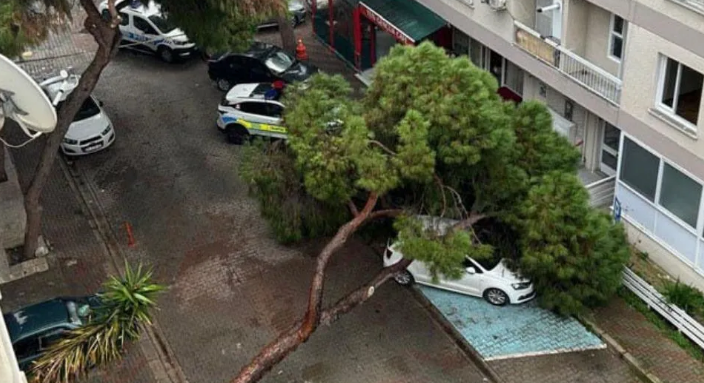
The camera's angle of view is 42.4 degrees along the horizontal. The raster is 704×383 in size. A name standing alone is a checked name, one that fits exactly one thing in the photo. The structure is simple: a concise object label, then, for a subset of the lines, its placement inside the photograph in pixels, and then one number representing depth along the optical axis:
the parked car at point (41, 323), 17.89
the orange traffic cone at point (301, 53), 31.47
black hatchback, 28.97
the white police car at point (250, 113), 26.20
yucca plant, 14.93
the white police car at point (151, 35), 31.41
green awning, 26.61
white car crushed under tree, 19.70
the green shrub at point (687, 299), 19.17
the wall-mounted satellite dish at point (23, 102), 11.05
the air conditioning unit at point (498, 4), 22.97
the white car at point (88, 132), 26.31
